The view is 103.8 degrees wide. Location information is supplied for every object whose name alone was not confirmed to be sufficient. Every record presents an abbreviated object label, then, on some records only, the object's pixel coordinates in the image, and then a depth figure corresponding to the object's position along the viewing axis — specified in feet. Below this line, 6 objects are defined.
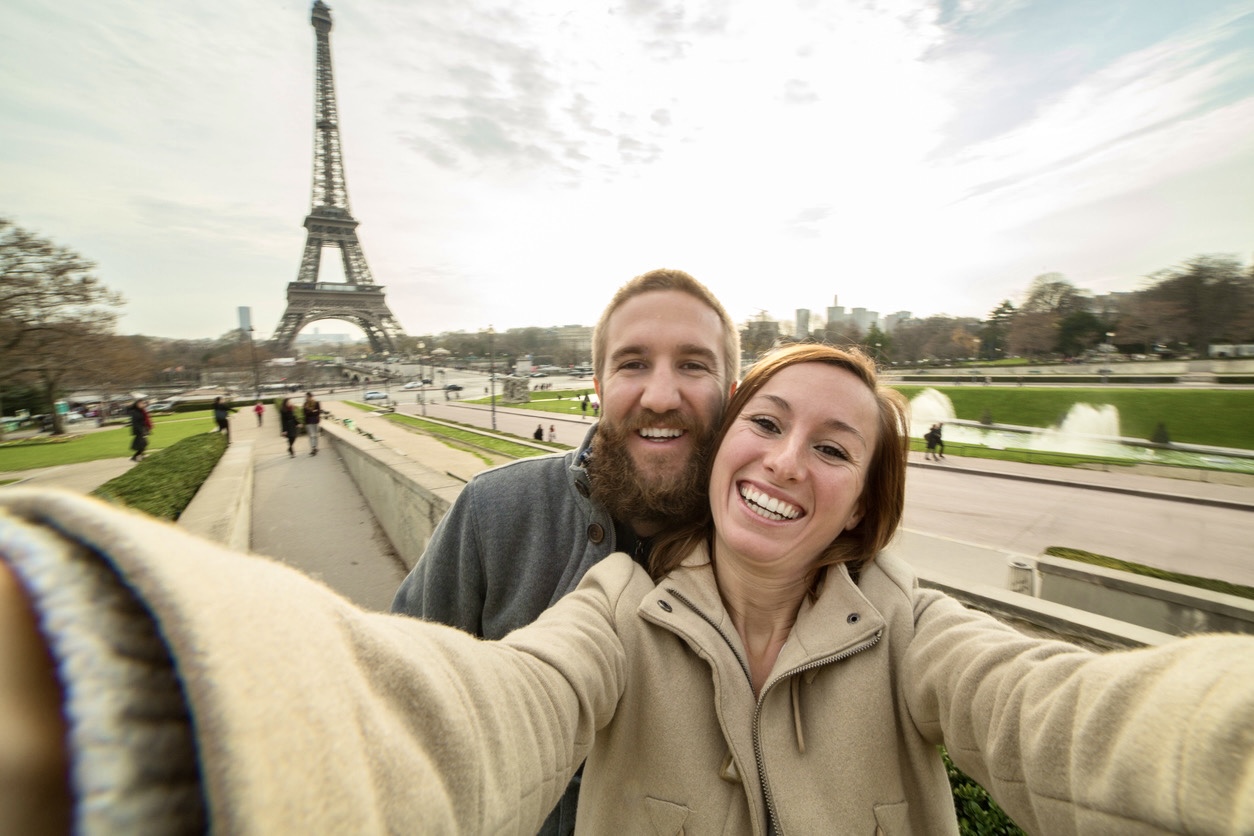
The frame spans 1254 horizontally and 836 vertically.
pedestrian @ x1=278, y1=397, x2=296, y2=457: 47.63
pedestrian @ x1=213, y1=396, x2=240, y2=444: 53.88
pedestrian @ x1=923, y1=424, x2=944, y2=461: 60.08
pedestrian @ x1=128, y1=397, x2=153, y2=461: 41.88
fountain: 58.08
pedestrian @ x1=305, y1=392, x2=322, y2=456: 48.11
